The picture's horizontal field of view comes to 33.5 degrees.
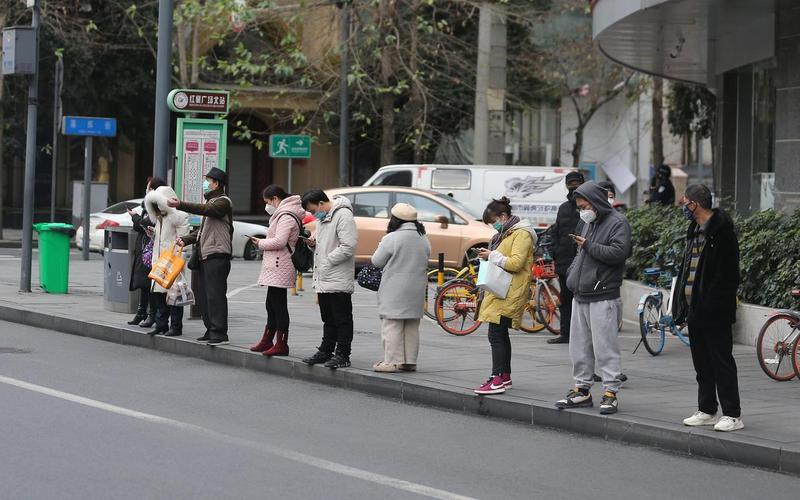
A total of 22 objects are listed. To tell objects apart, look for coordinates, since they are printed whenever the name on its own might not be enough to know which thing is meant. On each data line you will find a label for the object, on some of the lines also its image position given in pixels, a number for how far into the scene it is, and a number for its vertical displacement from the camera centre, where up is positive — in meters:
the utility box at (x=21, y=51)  17.88 +2.59
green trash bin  17.83 -0.15
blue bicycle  13.20 -0.60
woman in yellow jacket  10.30 -0.32
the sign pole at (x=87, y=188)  25.17 +1.09
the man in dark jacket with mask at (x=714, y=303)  8.97 -0.27
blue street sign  25.94 +2.36
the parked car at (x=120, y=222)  28.89 +0.44
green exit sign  28.95 +2.30
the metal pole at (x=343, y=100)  30.82 +3.60
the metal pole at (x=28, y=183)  18.09 +0.83
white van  26.58 +1.47
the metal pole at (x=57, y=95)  25.23 +2.86
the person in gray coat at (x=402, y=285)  11.26 -0.26
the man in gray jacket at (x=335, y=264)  11.55 -0.10
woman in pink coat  12.18 -0.09
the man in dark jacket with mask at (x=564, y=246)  14.01 +0.14
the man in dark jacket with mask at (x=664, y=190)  23.88 +1.30
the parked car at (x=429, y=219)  22.45 +0.61
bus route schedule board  15.57 +1.14
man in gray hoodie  9.52 -0.16
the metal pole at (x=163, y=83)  16.23 +2.02
